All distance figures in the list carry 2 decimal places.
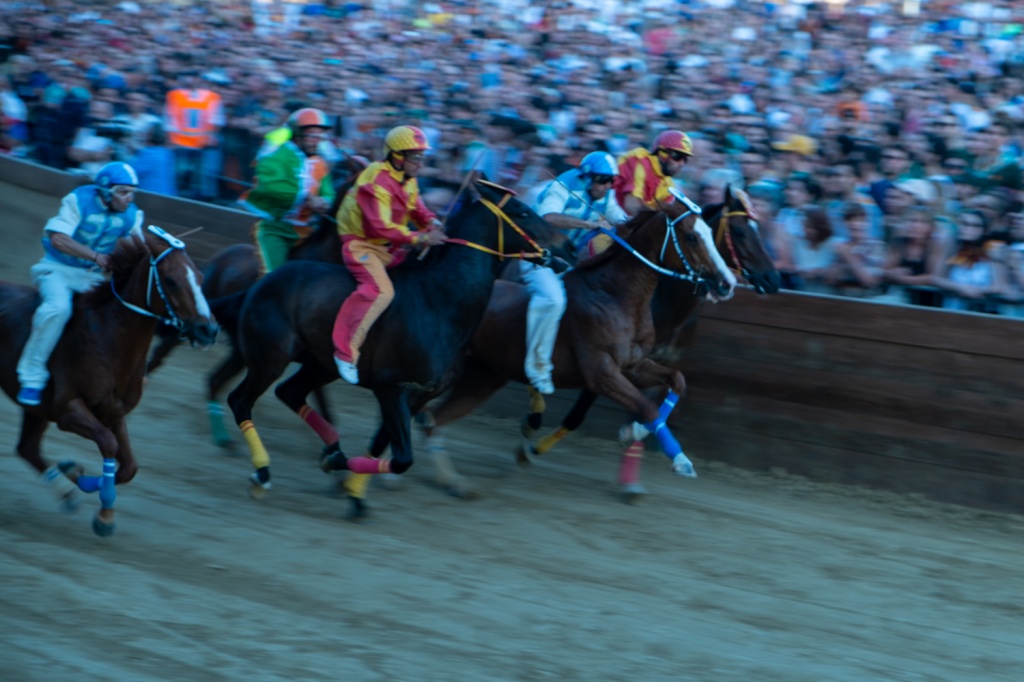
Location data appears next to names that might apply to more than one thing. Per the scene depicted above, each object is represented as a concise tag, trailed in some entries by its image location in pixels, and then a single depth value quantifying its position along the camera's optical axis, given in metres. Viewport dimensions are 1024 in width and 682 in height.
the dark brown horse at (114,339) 13.76
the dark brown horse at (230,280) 18.39
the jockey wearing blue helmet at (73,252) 14.05
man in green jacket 18.55
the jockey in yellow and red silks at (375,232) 15.52
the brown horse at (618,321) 16.94
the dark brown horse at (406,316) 15.52
